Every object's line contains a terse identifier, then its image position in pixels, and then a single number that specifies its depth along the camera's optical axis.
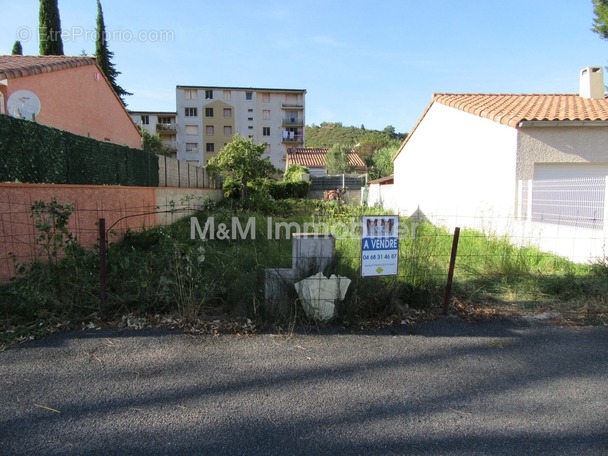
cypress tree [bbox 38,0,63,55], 18.23
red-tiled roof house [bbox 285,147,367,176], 41.61
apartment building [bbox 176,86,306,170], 55.50
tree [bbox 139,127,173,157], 37.13
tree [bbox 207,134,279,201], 19.84
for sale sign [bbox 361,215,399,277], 4.35
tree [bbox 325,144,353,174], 42.84
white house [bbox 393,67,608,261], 7.30
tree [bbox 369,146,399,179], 41.46
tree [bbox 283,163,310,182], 26.31
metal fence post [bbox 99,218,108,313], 4.09
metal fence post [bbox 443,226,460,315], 4.44
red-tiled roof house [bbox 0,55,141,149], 9.90
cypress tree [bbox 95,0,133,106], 26.08
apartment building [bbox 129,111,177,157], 55.28
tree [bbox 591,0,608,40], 16.02
